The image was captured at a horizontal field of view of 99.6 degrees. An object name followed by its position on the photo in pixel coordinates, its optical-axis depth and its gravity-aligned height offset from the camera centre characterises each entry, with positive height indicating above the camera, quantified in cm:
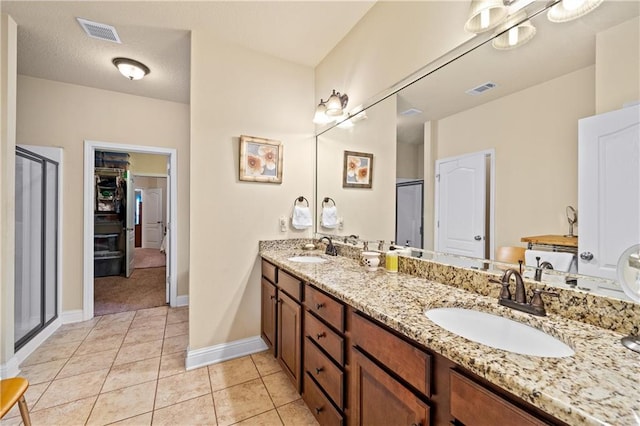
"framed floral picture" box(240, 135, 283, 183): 237 +47
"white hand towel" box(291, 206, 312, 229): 256 -6
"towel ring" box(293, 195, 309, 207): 264 +13
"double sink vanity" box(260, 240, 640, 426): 57 -38
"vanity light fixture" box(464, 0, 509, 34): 116 +89
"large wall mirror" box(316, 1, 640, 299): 89 +38
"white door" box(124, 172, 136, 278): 480 -28
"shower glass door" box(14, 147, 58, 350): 232 -33
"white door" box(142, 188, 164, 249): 800 -22
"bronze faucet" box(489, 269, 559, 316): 95 -31
